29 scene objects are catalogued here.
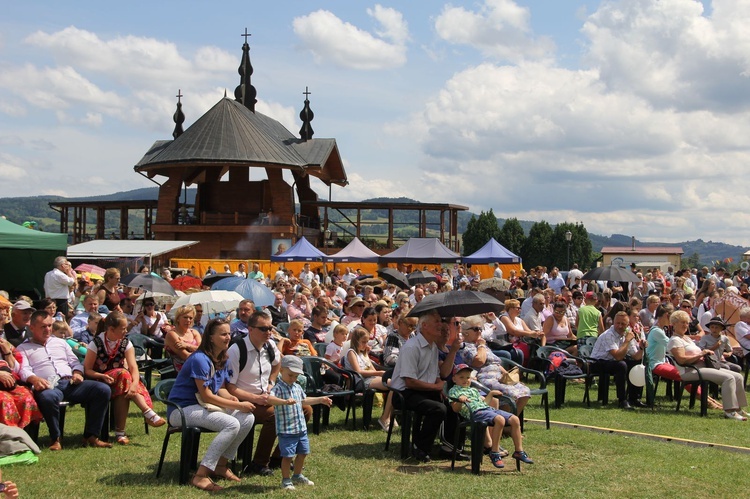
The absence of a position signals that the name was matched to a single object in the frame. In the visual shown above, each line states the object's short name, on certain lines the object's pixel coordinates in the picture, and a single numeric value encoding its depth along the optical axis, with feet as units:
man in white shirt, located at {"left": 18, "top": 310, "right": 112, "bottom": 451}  26.11
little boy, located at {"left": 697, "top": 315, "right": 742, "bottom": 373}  38.60
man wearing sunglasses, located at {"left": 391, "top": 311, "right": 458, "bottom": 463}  26.25
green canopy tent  53.98
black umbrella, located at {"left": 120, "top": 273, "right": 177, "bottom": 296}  48.07
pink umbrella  78.18
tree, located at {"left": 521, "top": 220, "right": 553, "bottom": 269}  324.39
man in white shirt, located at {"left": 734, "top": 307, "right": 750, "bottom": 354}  43.19
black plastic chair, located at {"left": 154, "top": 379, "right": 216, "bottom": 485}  22.66
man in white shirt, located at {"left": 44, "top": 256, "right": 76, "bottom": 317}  48.96
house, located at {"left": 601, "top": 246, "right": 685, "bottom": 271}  314.14
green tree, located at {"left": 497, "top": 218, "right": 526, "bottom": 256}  333.21
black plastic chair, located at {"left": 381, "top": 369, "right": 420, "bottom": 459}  26.35
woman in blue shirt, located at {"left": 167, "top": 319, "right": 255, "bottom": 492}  22.50
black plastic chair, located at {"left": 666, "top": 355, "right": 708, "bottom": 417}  35.27
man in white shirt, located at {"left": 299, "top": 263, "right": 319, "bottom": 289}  83.54
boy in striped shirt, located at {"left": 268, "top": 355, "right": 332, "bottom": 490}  22.53
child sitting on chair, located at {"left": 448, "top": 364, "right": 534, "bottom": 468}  24.90
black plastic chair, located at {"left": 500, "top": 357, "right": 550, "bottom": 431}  30.12
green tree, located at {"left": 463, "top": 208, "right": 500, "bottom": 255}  333.42
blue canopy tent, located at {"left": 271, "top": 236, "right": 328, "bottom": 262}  104.58
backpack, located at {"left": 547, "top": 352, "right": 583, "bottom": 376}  36.22
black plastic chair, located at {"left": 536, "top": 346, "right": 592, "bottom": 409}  36.14
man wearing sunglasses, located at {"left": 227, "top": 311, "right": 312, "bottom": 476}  23.54
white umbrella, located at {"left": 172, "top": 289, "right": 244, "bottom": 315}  43.65
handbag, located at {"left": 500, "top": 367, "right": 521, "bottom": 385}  29.04
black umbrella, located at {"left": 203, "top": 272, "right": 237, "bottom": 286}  62.13
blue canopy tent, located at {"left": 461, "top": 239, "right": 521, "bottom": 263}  109.91
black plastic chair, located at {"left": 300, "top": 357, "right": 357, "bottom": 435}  29.58
